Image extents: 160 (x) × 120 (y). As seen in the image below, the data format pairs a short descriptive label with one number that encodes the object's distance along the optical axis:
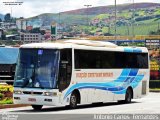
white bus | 25.70
